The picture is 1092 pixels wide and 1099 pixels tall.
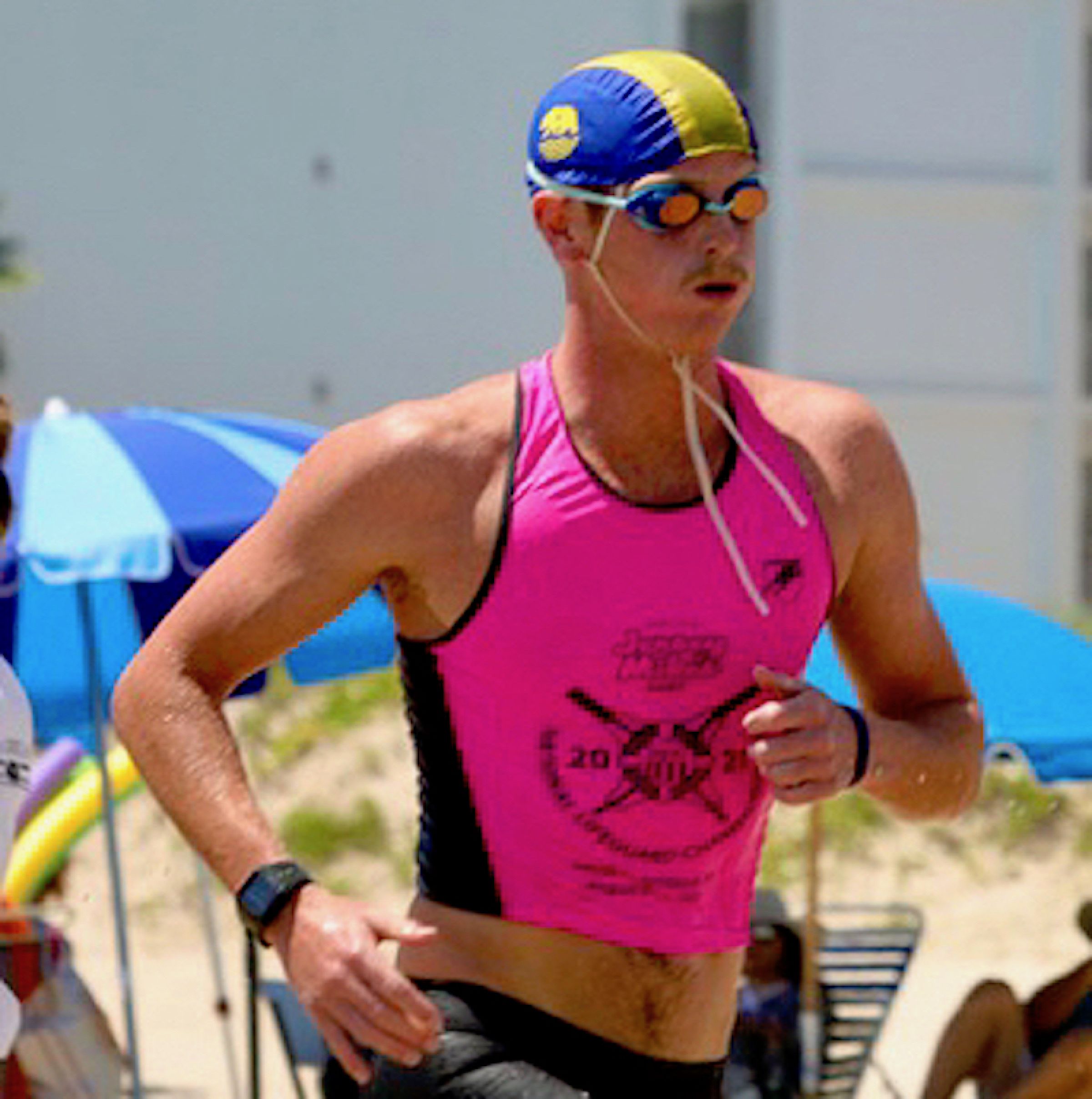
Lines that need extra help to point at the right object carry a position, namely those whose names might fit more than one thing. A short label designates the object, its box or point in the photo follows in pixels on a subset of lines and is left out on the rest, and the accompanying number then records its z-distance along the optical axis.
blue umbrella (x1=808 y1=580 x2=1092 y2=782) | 12.66
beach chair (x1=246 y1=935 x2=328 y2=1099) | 14.74
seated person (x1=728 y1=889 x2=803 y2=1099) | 15.38
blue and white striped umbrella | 12.88
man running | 6.31
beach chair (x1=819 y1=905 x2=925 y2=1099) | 15.62
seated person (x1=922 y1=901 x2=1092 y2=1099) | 15.09
